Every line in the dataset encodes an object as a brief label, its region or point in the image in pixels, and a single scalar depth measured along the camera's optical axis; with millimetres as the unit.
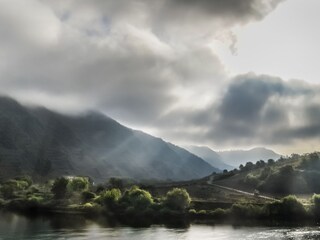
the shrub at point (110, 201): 196375
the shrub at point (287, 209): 174125
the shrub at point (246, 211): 175125
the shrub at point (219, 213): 178025
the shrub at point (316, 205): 175012
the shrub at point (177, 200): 184750
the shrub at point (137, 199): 185750
